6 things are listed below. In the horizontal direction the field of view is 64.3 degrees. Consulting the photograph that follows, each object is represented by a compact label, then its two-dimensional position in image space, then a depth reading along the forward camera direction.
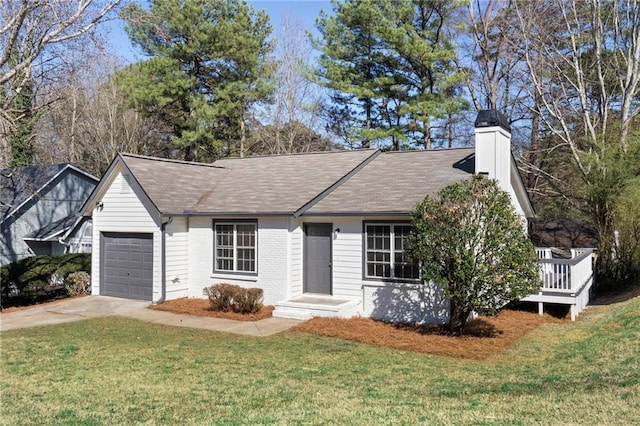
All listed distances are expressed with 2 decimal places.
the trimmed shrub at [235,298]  13.41
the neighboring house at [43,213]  22.91
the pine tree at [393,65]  25.94
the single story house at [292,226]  12.99
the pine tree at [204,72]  26.67
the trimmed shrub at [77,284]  17.44
